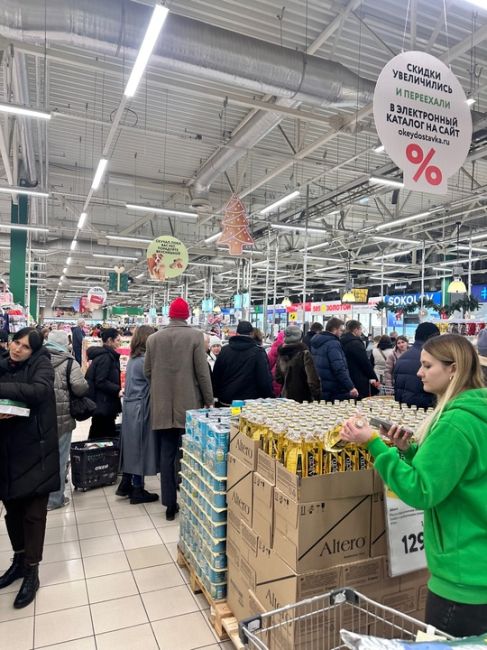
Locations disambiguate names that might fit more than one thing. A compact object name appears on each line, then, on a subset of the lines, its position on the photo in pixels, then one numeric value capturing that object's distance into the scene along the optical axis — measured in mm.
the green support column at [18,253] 11383
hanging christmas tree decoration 8164
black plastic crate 4645
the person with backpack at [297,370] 4547
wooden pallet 2315
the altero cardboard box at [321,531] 1816
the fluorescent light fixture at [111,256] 16227
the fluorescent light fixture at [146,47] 3547
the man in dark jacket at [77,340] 12227
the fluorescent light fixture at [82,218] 10414
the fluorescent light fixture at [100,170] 6907
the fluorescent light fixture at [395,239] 11922
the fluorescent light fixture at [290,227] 11144
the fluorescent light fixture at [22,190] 8008
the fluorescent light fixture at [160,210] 8853
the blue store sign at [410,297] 16319
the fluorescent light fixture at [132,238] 11855
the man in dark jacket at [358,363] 5742
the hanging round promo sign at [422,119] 3164
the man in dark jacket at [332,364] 4988
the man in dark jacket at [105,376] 4793
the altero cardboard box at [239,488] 2270
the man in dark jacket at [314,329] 6383
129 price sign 1943
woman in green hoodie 1382
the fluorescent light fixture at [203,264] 18203
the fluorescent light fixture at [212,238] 11734
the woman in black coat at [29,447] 2742
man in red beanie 3854
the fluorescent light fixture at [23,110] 5232
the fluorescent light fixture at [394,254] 15735
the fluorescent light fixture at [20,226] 10508
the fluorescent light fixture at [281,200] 8394
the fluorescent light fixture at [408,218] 9956
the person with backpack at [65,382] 3502
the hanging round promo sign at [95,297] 16319
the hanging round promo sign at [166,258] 8766
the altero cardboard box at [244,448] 2221
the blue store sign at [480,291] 16608
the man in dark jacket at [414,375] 4203
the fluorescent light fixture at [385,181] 7414
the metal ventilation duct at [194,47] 4395
